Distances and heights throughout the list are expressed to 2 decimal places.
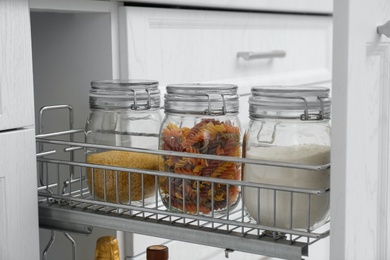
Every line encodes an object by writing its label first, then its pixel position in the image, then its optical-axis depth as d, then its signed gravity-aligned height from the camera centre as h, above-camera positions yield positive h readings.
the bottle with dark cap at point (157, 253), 1.29 -0.25
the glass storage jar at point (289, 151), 1.27 -0.13
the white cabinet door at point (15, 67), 1.37 -0.02
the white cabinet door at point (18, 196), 1.37 -0.19
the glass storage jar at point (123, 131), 1.42 -0.11
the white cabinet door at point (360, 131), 1.19 -0.10
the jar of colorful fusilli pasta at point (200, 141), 1.35 -0.12
